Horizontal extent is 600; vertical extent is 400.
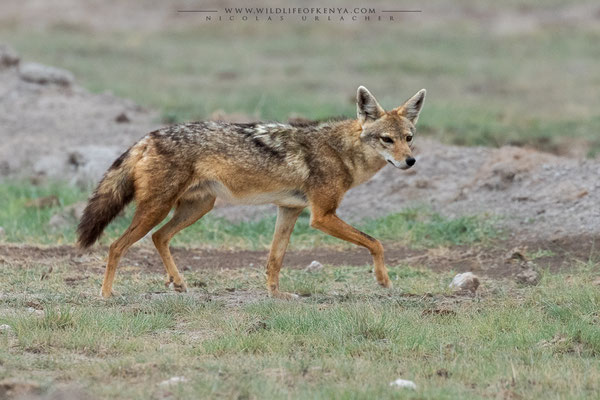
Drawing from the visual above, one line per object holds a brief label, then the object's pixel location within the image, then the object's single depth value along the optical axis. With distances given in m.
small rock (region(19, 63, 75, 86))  34.78
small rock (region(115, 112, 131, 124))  30.53
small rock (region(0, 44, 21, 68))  35.41
